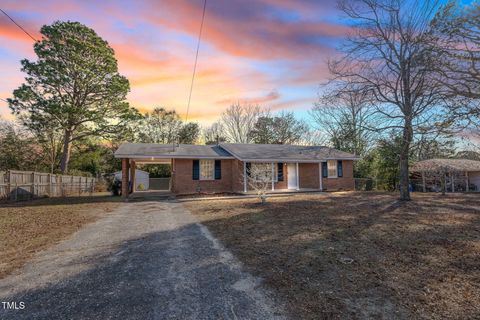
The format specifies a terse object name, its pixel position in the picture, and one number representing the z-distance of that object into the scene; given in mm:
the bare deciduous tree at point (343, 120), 12648
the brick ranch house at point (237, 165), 18266
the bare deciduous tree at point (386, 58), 12406
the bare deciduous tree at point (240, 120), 39938
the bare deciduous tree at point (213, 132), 41719
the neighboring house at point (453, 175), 23234
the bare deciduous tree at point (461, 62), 4695
